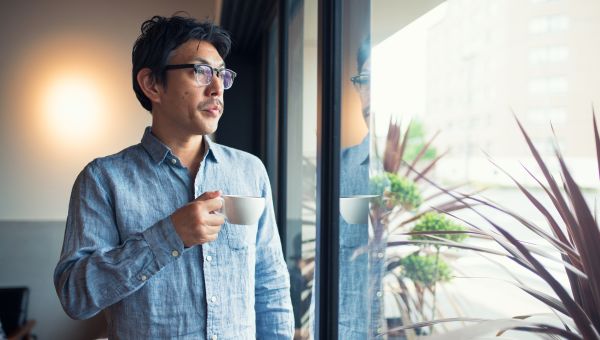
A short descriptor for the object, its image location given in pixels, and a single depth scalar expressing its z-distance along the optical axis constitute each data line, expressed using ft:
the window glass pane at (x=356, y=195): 3.55
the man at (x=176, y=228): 3.25
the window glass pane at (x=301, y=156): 5.54
